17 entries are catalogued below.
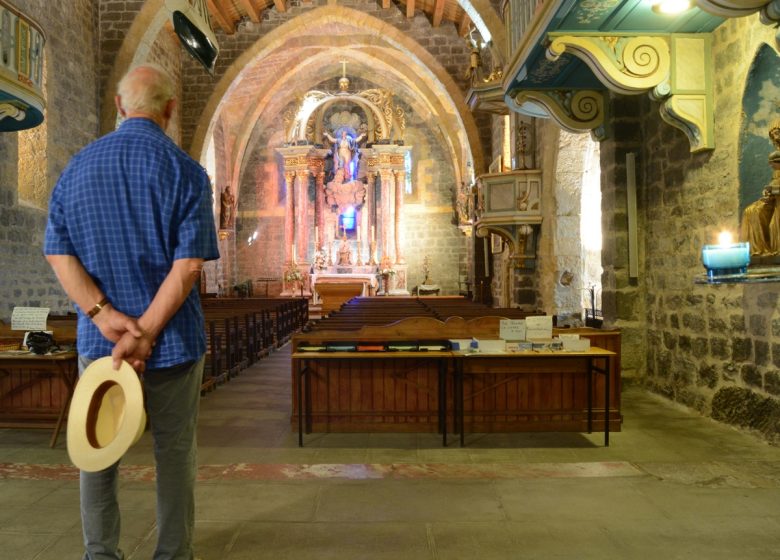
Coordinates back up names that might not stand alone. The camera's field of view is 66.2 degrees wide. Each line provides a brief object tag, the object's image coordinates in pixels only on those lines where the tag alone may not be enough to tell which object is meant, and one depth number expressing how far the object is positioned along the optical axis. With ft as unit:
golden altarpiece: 59.93
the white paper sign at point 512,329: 13.24
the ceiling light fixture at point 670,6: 13.16
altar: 52.95
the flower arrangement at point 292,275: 58.85
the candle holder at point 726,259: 10.92
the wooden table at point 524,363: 12.89
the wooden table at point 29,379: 13.97
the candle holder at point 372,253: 60.54
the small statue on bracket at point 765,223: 12.78
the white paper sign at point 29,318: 13.80
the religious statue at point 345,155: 62.23
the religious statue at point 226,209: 57.93
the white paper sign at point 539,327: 13.35
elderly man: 5.95
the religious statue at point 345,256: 60.39
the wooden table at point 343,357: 13.00
